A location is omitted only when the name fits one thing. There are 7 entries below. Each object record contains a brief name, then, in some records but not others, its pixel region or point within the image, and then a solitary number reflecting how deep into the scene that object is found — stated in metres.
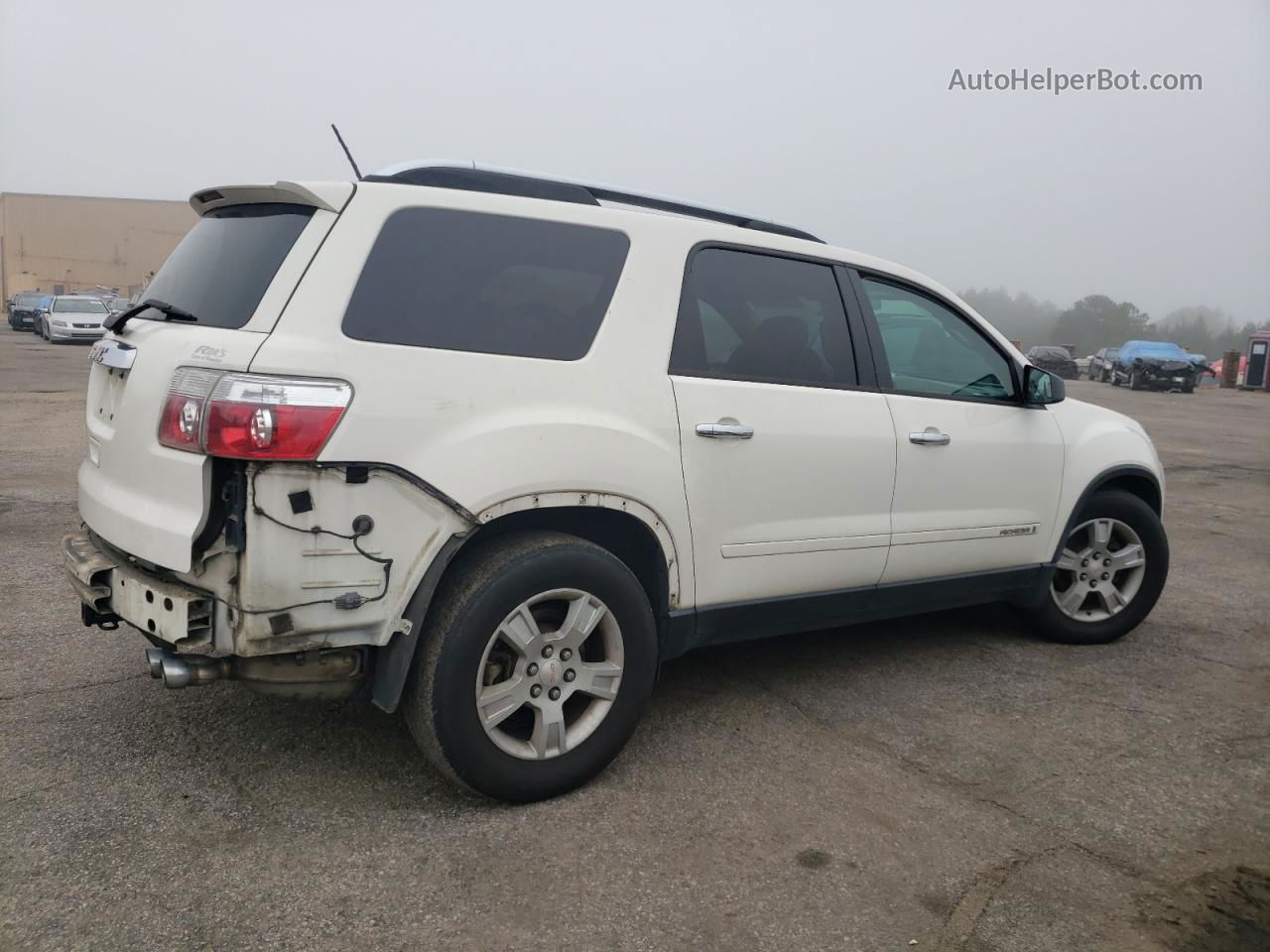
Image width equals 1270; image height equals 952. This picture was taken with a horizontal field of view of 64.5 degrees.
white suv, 2.68
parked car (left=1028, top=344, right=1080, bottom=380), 39.96
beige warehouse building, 66.50
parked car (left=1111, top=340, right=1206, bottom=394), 33.38
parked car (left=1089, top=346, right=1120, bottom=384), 38.69
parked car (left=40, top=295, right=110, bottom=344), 31.12
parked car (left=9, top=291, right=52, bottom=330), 40.38
